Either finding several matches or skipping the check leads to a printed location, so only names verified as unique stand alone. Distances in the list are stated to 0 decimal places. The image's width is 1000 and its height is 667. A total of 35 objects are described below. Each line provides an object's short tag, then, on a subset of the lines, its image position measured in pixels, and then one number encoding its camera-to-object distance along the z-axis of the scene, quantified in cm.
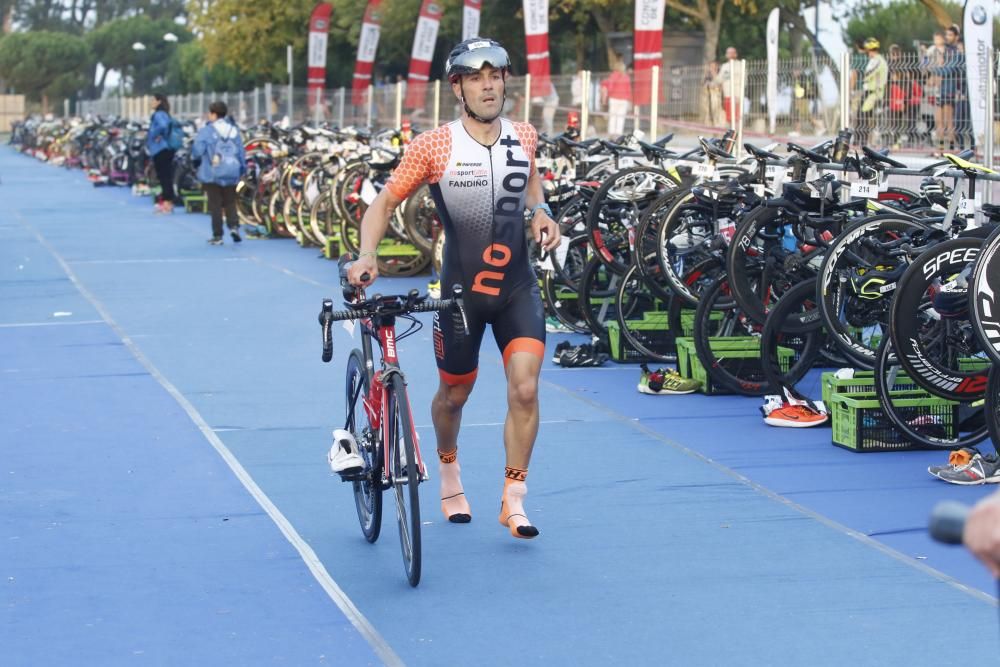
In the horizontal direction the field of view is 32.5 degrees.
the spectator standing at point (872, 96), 1430
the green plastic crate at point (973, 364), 796
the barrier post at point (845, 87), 1304
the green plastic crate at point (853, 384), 851
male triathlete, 638
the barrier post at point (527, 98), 2296
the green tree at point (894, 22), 5159
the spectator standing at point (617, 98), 2116
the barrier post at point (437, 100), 2797
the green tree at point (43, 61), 11950
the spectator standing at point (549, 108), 2488
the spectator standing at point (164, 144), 2778
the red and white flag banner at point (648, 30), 2589
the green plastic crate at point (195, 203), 2783
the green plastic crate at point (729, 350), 977
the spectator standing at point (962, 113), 1256
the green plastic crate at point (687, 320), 1066
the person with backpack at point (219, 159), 2136
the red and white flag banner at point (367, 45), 4288
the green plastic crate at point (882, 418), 814
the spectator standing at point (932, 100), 1330
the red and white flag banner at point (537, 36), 3000
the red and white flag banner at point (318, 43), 4691
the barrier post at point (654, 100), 1745
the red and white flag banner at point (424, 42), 3662
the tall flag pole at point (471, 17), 3406
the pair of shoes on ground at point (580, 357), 1105
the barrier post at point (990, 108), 1091
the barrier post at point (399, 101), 2806
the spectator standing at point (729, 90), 1630
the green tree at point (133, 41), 12131
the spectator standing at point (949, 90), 1284
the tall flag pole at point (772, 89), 1639
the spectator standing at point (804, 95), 1661
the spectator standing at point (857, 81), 1443
